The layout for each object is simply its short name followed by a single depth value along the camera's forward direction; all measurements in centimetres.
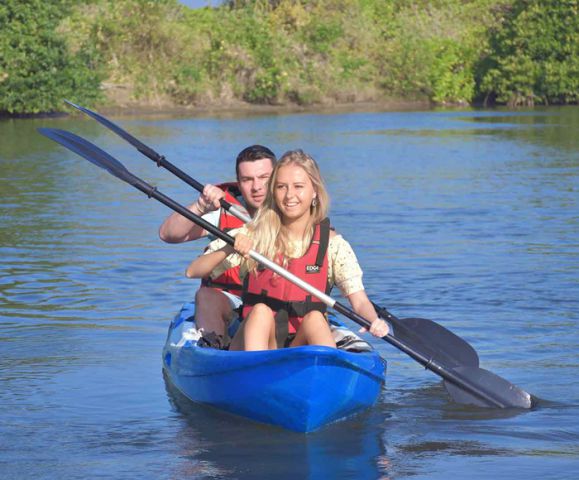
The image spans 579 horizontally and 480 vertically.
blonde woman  1055
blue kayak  994
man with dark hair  1172
